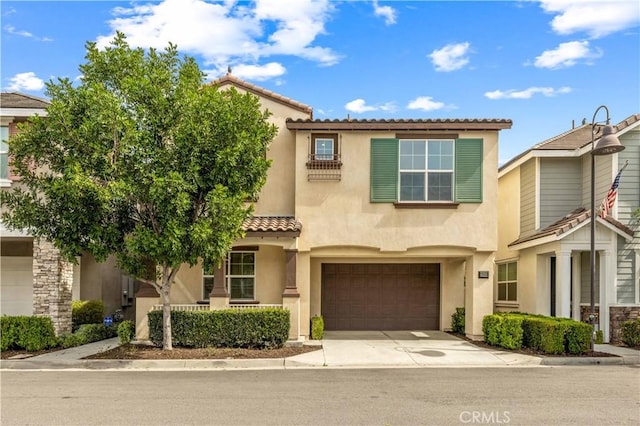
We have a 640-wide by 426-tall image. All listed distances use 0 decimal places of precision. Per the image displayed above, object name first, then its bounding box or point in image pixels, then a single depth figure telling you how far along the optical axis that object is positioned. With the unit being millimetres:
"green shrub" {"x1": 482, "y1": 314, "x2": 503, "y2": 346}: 14094
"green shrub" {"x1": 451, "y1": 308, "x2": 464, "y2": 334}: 16734
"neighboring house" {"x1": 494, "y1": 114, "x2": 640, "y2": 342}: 15188
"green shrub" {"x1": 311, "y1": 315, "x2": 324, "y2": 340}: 15258
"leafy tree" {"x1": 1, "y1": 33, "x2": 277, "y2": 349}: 11430
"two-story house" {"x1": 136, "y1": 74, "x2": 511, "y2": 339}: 15320
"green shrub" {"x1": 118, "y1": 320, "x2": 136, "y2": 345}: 13883
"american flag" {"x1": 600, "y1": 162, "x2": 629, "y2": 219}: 14828
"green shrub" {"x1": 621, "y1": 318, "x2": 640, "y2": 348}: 14224
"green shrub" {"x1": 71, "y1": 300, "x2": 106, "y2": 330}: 16312
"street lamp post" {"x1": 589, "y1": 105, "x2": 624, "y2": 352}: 12055
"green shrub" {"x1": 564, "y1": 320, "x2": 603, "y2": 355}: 12930
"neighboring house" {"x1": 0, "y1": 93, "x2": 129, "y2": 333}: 14430
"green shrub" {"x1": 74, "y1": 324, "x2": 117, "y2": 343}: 15016
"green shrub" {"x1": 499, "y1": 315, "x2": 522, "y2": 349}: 13617
